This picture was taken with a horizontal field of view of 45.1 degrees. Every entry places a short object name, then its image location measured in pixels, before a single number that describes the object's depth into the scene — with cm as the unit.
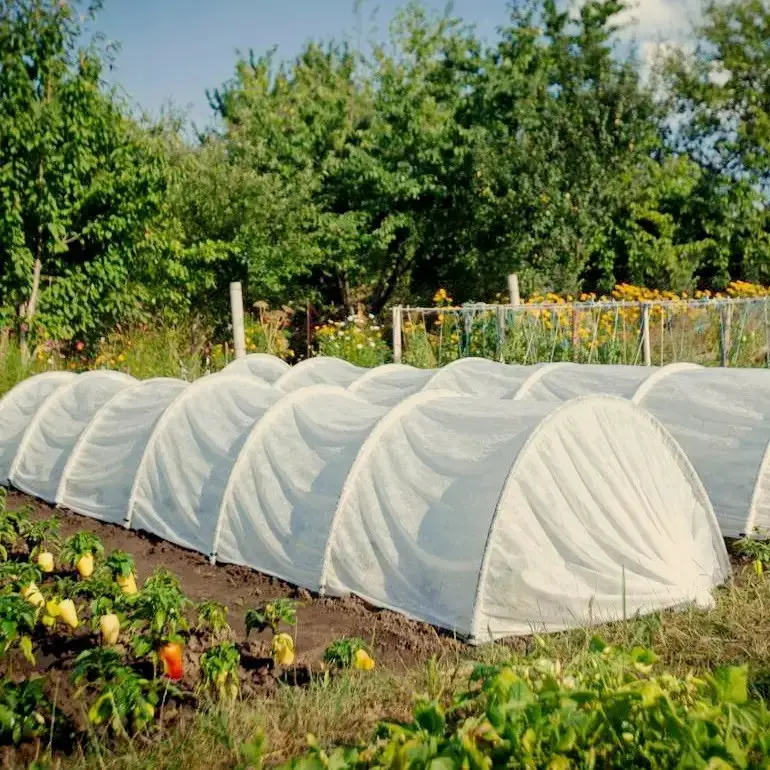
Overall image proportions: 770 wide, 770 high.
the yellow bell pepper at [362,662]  461
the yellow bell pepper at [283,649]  466
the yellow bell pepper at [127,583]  548
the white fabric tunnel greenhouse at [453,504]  535
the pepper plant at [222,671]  416
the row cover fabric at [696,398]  679
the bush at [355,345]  1415
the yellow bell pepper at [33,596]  489
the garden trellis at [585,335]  1314
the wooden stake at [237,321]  1275
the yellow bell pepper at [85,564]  551
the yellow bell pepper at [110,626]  443
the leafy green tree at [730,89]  2352
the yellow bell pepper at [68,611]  471
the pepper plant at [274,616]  480
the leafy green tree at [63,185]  1228
